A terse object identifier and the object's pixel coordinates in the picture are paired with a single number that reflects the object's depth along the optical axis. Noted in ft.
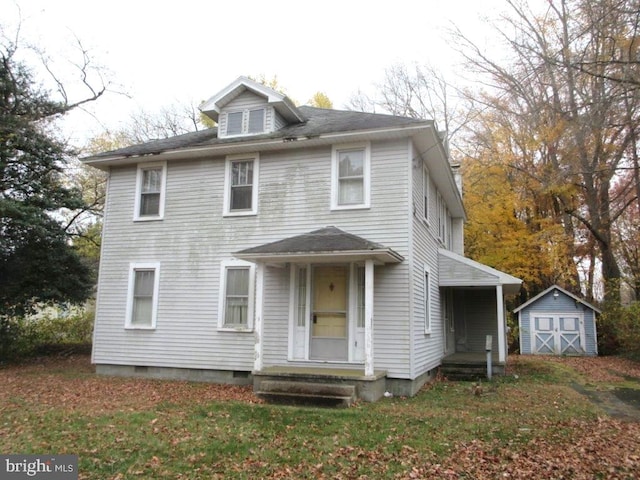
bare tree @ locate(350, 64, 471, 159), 94.73
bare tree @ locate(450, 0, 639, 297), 26.89
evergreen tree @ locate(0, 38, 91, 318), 51.21
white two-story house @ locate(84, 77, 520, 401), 33.86
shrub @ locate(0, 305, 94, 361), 54.19
